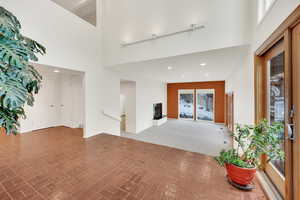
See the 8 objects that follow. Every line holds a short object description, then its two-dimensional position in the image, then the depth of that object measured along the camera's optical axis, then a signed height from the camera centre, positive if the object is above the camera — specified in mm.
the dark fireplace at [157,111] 7378 -685
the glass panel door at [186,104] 8555 -269
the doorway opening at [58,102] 4786 -81
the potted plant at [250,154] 1270 -670
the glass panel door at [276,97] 1424 +48
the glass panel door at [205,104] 7977 -255
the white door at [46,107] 4719 -273
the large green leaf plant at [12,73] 866 +219
